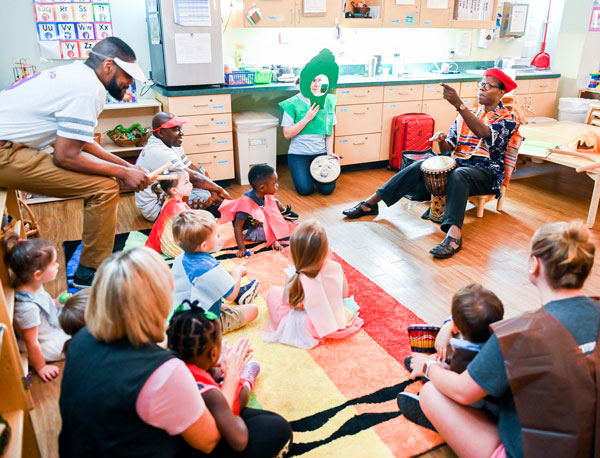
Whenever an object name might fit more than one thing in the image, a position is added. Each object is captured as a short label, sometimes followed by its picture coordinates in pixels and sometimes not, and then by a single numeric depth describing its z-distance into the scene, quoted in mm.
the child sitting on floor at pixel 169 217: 3016
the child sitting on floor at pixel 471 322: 1650
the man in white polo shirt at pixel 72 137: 2457
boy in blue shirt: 2129
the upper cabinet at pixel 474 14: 5316
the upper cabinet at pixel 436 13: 5074
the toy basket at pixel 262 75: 4402
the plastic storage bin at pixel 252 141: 4371
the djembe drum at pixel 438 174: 3457
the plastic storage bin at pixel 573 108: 5281
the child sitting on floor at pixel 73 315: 1905
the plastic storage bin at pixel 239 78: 4301
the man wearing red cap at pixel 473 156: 3311
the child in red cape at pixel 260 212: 3174
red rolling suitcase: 4812
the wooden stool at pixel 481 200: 3658
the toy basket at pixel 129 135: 4219
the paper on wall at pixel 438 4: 5070
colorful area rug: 1732
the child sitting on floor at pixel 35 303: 1989
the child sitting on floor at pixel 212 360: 1357
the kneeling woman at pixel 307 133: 4199
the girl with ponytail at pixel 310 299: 2129
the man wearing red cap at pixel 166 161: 3328
